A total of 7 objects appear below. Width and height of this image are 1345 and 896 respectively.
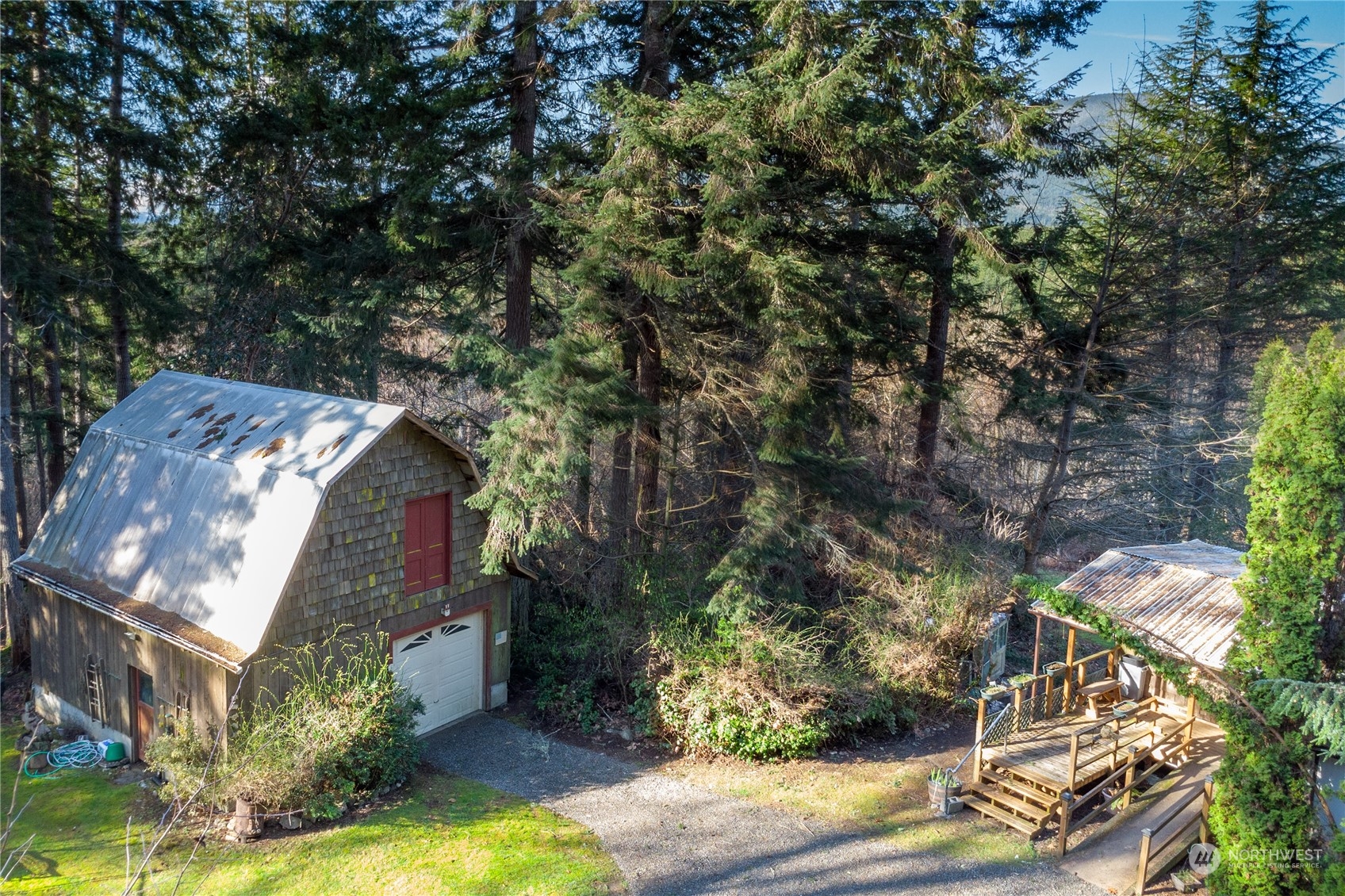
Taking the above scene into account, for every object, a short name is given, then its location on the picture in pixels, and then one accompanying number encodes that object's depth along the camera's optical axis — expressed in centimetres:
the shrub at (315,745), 931
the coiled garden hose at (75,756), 1110
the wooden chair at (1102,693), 1233
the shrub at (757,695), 1121
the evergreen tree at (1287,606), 768
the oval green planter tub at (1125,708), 1129
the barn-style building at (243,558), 1009
